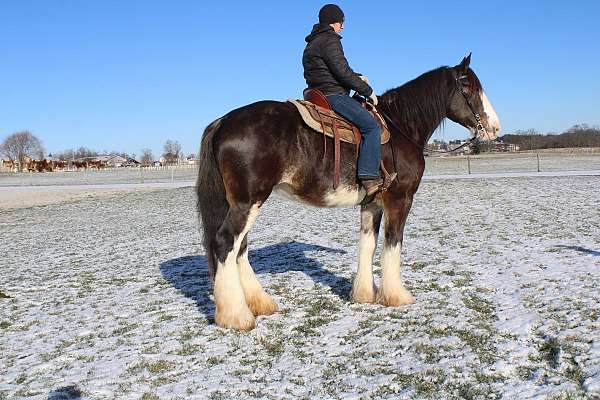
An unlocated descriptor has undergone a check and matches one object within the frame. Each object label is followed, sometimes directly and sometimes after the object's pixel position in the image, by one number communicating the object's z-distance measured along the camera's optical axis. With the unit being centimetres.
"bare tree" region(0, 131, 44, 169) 14212
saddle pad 528
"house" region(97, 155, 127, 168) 17486
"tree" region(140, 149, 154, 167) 19106
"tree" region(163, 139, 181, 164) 16558
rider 543
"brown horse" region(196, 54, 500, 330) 509
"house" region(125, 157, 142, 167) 17908
